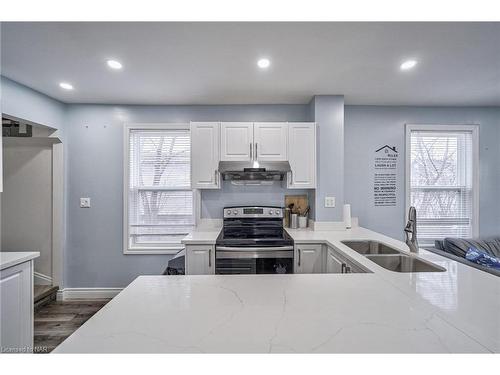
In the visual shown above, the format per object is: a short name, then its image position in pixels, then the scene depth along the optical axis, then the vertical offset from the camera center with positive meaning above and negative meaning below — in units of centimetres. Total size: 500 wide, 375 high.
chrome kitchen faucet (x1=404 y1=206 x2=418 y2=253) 184 -30
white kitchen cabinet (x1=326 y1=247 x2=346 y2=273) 205 -64
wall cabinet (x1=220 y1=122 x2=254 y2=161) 298 +51
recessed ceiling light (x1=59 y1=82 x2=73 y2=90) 266 +104
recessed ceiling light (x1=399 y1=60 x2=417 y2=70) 224 +108
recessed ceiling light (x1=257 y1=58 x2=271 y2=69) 219 +106
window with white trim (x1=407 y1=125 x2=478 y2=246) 346 +7
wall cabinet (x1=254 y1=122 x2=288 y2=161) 298 +55
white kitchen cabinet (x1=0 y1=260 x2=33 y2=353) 177 -87
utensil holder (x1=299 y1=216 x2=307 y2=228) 320 -43
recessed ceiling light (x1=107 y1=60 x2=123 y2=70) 221 +105
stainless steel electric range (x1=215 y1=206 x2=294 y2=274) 249 -65
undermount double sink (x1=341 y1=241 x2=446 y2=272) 169 -52
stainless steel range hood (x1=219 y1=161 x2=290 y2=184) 291 +20
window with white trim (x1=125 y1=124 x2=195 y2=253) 338 -3
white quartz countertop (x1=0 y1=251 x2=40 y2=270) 178 -53
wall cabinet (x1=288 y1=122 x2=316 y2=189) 299 +39
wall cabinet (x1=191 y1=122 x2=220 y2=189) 297 +40
